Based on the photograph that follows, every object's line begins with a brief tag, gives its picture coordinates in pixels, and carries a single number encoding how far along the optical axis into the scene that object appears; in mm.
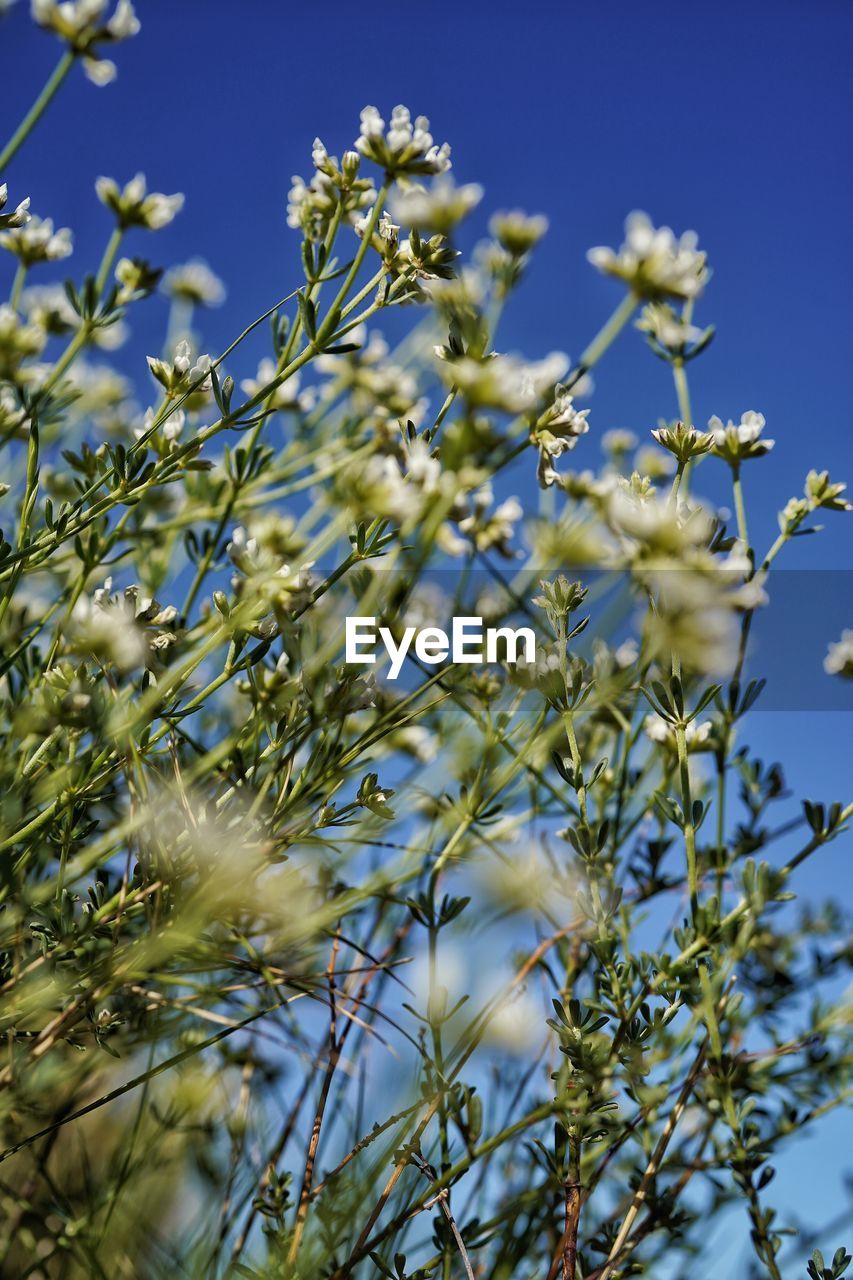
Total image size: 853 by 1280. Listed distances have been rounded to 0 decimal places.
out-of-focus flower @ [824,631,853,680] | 288
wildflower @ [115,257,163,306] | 284
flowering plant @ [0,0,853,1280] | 254
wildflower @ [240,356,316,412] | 333
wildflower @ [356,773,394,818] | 276
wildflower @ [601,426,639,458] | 393
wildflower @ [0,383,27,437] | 294
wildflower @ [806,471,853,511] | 288
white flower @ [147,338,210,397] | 288
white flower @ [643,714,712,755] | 298
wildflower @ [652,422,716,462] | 279
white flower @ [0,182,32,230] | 273
